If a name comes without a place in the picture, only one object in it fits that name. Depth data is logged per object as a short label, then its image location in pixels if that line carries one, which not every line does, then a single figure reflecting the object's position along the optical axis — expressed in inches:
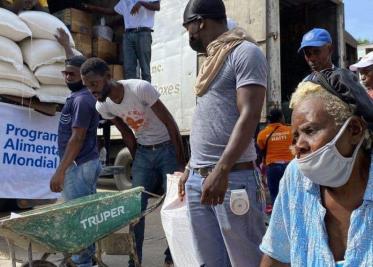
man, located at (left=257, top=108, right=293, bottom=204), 219.3
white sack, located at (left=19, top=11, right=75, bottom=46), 195.3
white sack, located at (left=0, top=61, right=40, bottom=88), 187.2
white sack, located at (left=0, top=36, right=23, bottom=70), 185.0
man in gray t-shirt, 83.4
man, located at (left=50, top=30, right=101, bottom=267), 141.9
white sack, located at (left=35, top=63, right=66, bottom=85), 194.1
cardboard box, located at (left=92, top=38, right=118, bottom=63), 252.7
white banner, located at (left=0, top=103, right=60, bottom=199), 203.5
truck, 219.9
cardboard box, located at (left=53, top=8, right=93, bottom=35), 244.4
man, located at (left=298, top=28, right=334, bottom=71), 141.7
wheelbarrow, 112.4
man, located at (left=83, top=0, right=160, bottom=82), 232.1
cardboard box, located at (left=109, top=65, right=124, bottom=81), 247.0
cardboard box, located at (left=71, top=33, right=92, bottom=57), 244.4
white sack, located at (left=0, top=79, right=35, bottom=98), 189.5
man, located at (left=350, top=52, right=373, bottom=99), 142.0
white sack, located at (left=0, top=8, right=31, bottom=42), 184.9
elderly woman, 52.5
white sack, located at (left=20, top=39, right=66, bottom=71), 193.6
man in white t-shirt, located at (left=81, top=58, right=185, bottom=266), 134.6
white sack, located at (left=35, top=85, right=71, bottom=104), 197.2
